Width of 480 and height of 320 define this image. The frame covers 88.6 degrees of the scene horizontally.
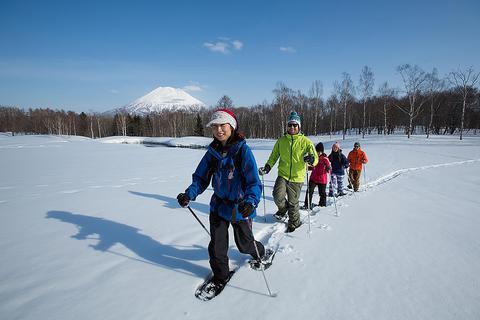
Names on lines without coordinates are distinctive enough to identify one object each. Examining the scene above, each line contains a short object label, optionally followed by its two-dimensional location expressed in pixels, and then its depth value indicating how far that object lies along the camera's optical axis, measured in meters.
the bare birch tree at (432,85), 34.12
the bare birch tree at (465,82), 29.84
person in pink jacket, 6.14
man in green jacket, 4.53
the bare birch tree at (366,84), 36.31
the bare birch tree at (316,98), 47.50
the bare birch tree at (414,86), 31.16
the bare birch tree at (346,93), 38.47
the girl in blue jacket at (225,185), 2.79
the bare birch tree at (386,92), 37.91
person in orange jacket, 8.26
